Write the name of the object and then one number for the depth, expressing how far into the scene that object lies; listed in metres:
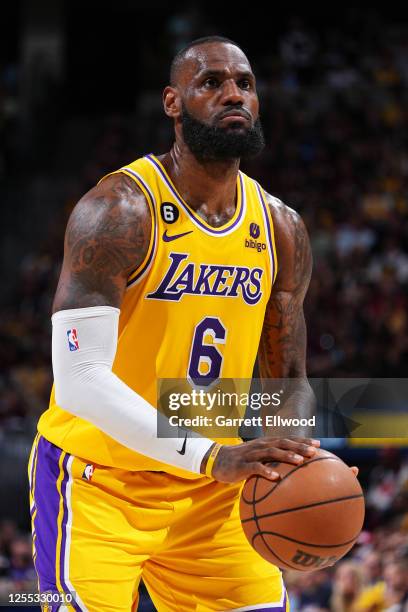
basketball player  7.62
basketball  7.17
